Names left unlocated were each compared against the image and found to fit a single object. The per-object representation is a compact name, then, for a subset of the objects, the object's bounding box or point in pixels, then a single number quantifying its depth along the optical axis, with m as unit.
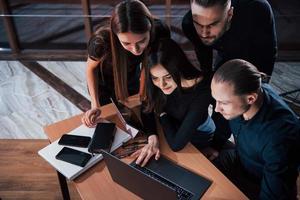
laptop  1.24
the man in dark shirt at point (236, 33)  1.67
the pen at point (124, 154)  1.62
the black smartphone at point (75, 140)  1.64
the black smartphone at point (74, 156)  1.55
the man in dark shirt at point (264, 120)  1.37
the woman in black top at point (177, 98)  1.61
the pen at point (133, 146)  1.67
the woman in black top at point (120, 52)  1.59
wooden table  1.45
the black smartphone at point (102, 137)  1.61
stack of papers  1.52
